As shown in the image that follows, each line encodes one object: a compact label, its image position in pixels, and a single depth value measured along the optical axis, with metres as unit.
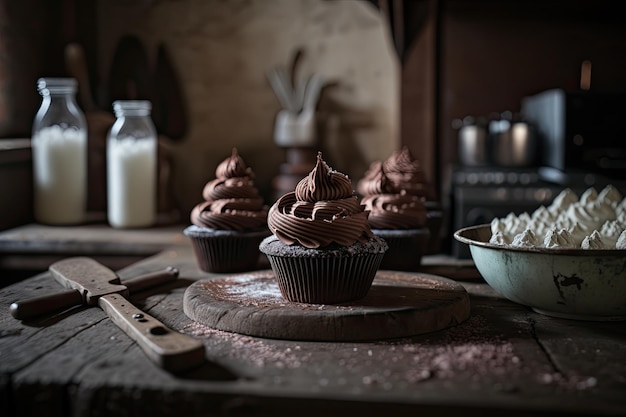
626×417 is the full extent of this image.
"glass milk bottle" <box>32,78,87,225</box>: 0.96
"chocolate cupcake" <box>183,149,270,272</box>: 0.60
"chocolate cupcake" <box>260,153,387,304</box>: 0.47
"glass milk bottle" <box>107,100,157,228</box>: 0.95
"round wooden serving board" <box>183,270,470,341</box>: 0.43
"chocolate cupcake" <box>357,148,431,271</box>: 0.59
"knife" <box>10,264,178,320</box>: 0.47
